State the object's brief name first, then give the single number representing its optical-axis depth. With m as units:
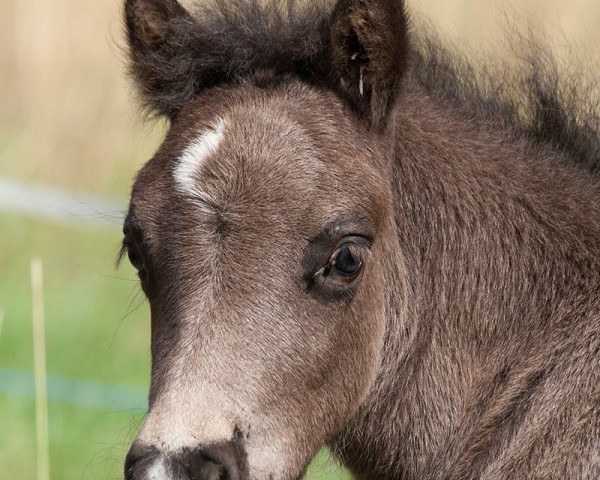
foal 8.65
